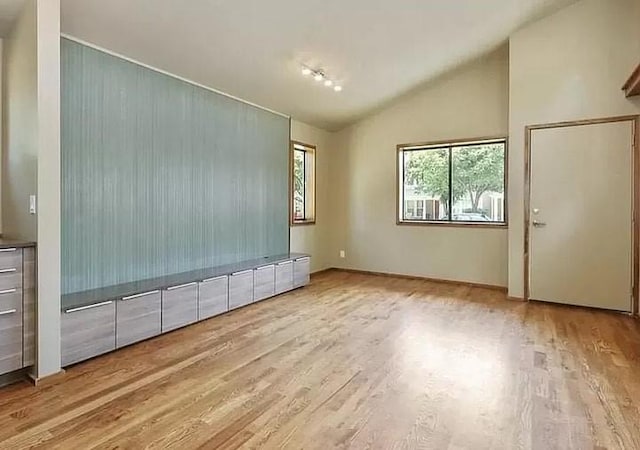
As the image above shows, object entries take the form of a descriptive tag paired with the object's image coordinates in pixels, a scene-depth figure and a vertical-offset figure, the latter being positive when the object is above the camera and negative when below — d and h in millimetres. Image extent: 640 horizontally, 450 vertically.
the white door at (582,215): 4441 +80
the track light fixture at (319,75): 4741 +1777
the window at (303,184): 6461 +631
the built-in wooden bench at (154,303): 2900 -723
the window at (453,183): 5793 +595
